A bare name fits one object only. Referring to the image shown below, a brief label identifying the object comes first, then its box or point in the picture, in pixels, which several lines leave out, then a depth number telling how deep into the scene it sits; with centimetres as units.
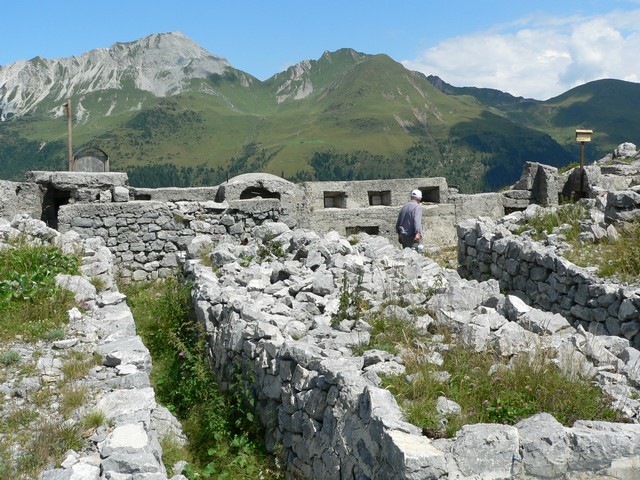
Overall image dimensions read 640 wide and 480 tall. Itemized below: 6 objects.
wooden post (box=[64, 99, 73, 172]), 1733
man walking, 1091
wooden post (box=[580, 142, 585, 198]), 1702
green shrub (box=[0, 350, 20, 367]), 551
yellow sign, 1579
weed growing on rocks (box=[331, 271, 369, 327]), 664
